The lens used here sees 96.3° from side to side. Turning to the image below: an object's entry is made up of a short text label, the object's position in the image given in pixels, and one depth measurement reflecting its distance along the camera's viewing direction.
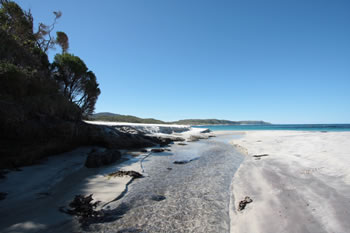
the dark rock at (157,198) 4.97
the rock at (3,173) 5.51
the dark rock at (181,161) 10.05
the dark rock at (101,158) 8.26
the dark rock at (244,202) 4.31
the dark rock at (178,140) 23.75
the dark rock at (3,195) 4.37
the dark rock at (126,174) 6.88
